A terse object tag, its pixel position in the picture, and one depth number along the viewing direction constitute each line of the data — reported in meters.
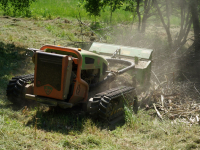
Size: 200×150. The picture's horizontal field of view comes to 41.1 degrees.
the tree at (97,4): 13.84
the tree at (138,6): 13.43
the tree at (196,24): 10.98
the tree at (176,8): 12.14
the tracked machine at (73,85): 5.31
